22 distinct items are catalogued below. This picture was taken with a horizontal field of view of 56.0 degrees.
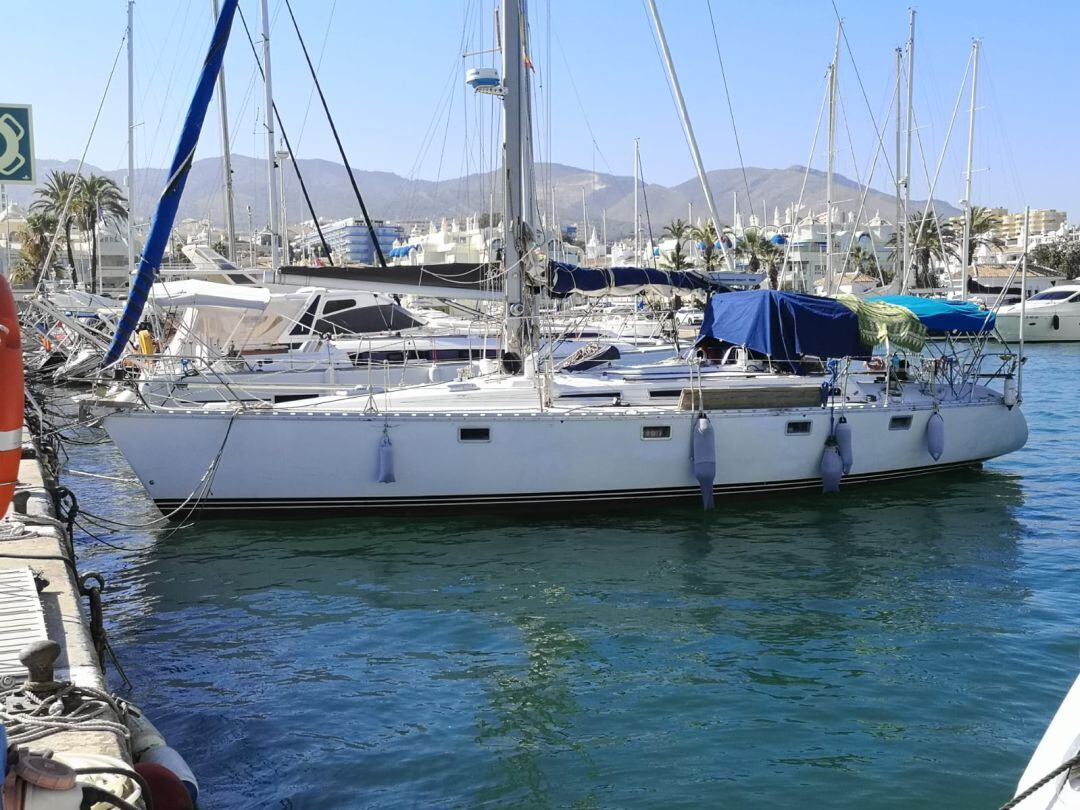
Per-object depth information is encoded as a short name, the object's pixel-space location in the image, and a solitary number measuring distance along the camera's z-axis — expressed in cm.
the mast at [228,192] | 2833
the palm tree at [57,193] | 6009
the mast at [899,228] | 3806
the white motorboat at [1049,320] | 5109
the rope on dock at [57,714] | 503
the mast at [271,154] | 2639
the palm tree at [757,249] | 7044
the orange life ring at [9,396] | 555
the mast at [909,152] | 3647
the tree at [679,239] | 7312
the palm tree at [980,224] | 6748
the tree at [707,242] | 6794
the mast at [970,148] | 4266
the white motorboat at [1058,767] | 404
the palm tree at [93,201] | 5925
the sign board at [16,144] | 815
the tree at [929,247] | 5994
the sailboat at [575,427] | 1332
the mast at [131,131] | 3316
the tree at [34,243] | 6209
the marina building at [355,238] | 10526
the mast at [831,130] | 3319
